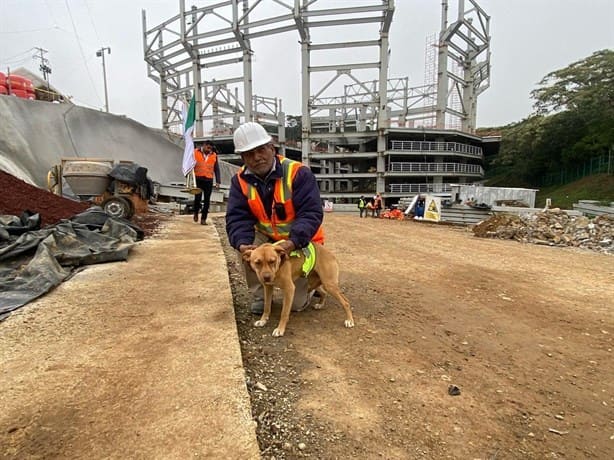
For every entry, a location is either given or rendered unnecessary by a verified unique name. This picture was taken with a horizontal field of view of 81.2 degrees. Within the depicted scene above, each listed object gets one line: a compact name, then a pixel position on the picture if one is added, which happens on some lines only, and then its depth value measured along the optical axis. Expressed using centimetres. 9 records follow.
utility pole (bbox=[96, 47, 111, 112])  4156
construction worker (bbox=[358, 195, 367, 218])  2729
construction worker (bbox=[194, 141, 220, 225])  777
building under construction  4116
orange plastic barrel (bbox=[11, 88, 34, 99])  1731
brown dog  238
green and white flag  798
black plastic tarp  282
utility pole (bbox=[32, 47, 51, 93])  4256
